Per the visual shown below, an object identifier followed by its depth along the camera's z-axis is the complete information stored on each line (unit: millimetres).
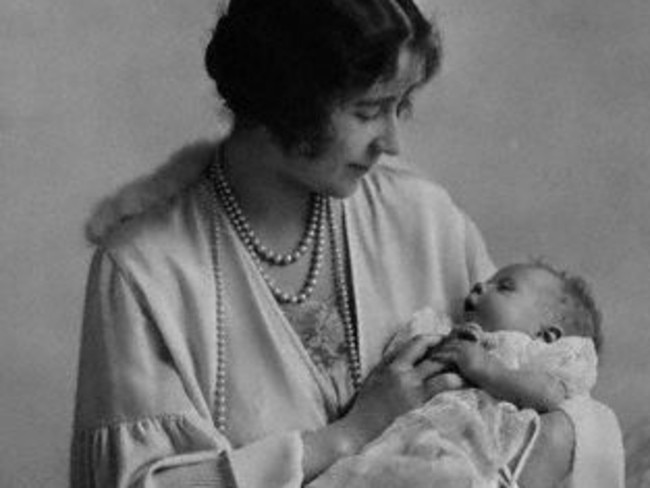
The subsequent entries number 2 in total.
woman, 1870
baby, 1841
